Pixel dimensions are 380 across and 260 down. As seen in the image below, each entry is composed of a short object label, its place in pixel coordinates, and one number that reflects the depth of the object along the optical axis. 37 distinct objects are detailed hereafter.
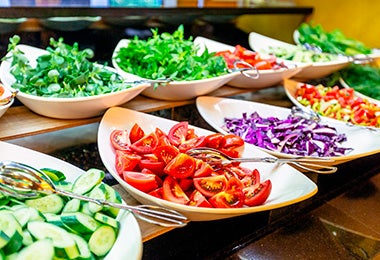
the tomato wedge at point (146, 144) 1.06
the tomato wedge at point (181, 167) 0.97
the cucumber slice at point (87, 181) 0.86
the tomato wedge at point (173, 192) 0.93
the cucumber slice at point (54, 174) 0.90
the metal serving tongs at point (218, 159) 1.07
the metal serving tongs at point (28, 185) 0.81
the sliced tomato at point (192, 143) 1.12
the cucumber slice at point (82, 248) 0.73
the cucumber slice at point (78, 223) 0.77
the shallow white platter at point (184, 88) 1.40
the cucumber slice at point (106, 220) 0.80
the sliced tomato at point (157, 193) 0.94
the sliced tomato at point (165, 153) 1.02
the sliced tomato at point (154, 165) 1.01
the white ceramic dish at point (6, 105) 1.10
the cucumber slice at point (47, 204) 0.83
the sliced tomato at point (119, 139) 1.12
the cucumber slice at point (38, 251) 0.69
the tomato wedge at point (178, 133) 1.16
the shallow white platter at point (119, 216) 0.75
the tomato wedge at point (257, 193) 0.98
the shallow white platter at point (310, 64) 1.96
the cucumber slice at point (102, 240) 0.76
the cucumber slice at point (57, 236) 0.71
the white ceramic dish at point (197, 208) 0.90
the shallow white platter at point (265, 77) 1.66
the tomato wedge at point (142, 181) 0.95
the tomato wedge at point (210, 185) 0.96
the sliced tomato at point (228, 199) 0.92
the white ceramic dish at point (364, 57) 2.14
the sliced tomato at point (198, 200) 0.92
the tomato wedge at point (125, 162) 1.01
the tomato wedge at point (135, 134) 1.17
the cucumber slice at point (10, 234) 0.69
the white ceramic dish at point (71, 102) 1.16
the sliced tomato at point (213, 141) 1.17
